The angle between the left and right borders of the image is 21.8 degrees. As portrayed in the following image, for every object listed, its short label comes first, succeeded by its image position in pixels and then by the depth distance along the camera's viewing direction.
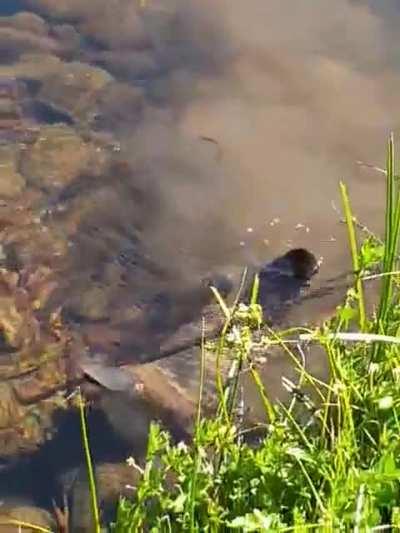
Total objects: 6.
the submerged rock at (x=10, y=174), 3.45
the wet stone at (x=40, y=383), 2.84
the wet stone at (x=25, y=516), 2.50
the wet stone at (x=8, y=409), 2.77
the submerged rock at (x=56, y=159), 3.49
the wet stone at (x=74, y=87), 3.76
